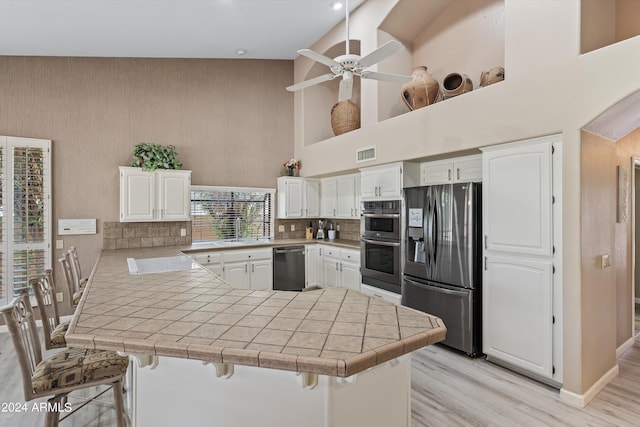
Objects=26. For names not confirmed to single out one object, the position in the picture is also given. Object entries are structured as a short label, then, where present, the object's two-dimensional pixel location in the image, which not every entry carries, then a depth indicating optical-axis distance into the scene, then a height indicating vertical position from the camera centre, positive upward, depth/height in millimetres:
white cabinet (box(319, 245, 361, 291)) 4849 -799
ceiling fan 2295 +1133
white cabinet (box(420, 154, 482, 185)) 3523 +510
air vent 4340 +825
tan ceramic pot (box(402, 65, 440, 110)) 3826 +1454
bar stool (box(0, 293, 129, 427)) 1646 -825
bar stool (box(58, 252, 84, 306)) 2971 -581
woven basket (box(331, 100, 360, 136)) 5145 +1531
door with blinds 4035 +56
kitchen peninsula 1169 -484
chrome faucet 5699 -249
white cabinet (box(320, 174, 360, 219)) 5203 +313
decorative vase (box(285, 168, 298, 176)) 5901 +784
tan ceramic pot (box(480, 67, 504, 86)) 3180 +1358
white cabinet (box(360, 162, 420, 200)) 3988 +449
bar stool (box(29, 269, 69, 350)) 2032 -597
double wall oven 4012 -362
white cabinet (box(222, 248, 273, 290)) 4945 -804
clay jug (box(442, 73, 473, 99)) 3543 +1438
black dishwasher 5328 -857
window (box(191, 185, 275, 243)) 5379 +42
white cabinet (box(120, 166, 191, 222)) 4465 +288
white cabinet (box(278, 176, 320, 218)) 5738 +320
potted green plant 4605 +827
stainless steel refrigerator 3158 -433
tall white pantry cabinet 2623 -355
